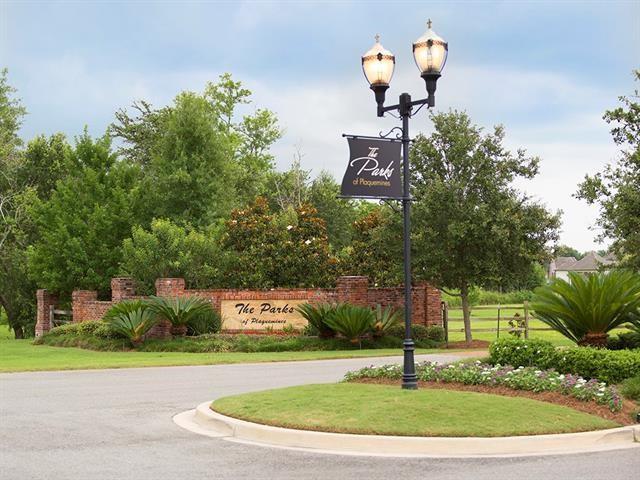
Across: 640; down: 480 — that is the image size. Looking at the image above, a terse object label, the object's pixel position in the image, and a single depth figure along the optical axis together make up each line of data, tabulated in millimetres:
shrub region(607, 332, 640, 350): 14360
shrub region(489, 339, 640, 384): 12570
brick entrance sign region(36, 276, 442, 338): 27641
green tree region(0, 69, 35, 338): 40969
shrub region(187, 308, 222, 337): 27625
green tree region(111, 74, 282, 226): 36812
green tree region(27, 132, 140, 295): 34719
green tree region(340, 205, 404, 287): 32531
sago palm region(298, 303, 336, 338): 26688
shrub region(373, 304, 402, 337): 27172
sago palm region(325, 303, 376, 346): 26328
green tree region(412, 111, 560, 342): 28016
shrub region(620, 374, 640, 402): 11656
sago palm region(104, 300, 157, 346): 26688
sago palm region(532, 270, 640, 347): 14078
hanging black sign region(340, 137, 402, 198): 12570
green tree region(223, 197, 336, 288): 31219
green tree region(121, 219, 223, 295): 30688
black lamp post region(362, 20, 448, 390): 12406
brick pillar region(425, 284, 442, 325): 28812
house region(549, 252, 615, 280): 112038
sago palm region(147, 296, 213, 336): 26922
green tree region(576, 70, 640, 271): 19562
